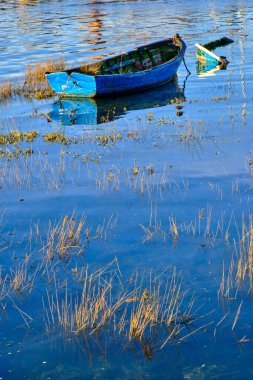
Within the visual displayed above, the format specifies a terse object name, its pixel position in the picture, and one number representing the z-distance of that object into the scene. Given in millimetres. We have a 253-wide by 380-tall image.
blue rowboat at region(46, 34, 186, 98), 22609
